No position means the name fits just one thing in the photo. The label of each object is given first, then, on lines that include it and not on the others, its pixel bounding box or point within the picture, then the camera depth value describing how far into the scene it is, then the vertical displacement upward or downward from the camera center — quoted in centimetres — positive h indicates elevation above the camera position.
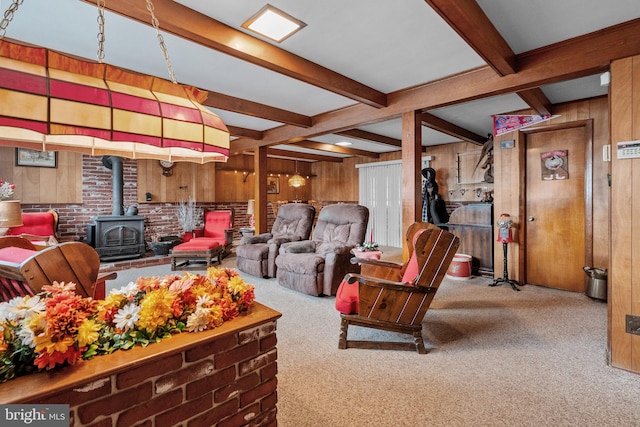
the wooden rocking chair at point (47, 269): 137 -26
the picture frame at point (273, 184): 869 +80
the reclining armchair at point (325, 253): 364 -52
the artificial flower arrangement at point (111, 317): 84 -34
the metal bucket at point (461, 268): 454 -82
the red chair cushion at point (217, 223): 606 -20
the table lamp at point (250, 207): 700 +13
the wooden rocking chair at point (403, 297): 230 -65
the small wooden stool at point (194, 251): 501 -63
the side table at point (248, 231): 666 -40
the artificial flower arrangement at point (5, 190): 360 +27
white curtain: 755 +38
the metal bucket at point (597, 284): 338 -79
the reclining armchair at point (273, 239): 450 -41
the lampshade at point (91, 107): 90 +36
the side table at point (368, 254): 364 -49
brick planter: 83 -54
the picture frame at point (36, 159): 501 +91
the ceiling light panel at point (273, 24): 204 +132
